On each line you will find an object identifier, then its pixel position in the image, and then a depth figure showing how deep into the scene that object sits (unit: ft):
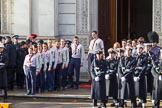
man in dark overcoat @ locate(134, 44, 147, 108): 65.26
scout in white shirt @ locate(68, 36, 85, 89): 78.74
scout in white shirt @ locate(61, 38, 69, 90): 77.82
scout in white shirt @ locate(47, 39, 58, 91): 76.69
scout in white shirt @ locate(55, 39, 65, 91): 77.51
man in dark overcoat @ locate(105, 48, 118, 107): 65.92
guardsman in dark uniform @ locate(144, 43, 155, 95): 65.34
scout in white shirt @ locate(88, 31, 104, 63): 78.54
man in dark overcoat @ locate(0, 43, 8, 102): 70.51
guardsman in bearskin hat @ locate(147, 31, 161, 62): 66.85
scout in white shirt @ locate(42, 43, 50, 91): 75.87
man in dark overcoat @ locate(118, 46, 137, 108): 64.80
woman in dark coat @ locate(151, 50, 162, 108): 63.87
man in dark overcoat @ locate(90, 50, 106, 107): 65.57
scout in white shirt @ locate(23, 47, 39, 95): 73.87
